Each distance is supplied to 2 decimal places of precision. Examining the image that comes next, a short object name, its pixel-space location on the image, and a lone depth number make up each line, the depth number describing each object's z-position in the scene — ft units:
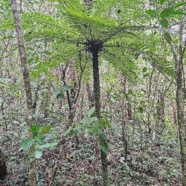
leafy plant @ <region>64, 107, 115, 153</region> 7.25
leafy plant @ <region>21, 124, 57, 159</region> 5.95
